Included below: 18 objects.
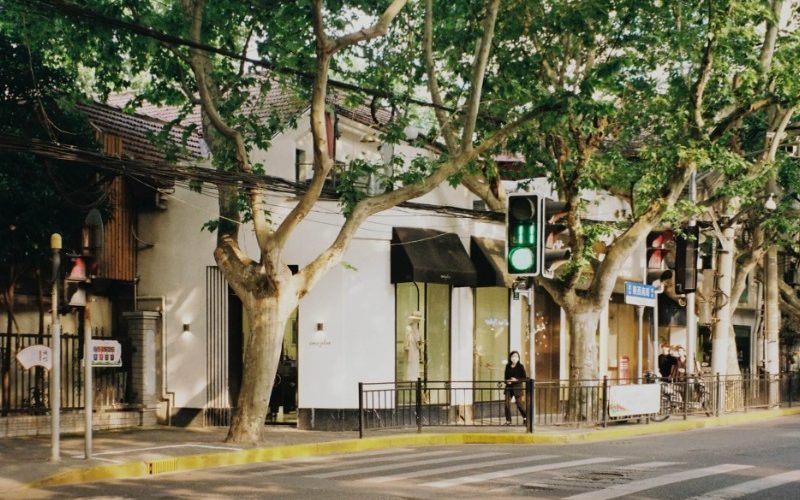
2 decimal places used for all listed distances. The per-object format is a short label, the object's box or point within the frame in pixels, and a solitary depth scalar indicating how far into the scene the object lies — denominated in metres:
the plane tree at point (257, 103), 18.12
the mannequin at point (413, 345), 25.64
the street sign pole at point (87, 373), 16.14
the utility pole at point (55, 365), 15.88
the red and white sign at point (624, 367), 34.06
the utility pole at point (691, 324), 25.97
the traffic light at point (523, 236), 13.35
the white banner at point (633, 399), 23.45
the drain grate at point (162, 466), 15.90
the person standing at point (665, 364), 29.97
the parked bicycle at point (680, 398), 25.62
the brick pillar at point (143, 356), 23.55
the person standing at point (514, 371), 24.75
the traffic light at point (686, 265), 21.91
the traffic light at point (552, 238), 13.43
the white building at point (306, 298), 23.84
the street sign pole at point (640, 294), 23.58
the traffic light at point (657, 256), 20.44
